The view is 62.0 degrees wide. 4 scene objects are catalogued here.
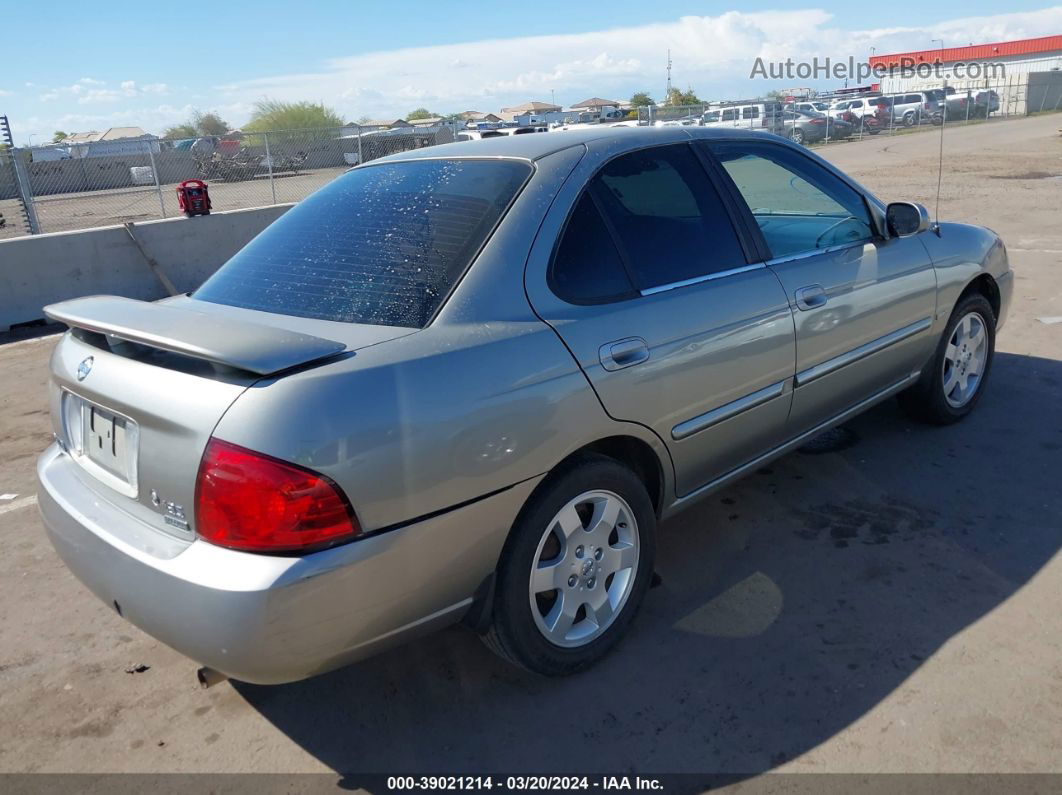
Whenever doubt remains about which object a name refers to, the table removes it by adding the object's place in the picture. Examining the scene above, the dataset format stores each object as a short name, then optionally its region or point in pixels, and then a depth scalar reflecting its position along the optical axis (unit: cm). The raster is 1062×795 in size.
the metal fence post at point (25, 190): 1138
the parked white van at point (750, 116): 2767
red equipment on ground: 999
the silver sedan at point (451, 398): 226
